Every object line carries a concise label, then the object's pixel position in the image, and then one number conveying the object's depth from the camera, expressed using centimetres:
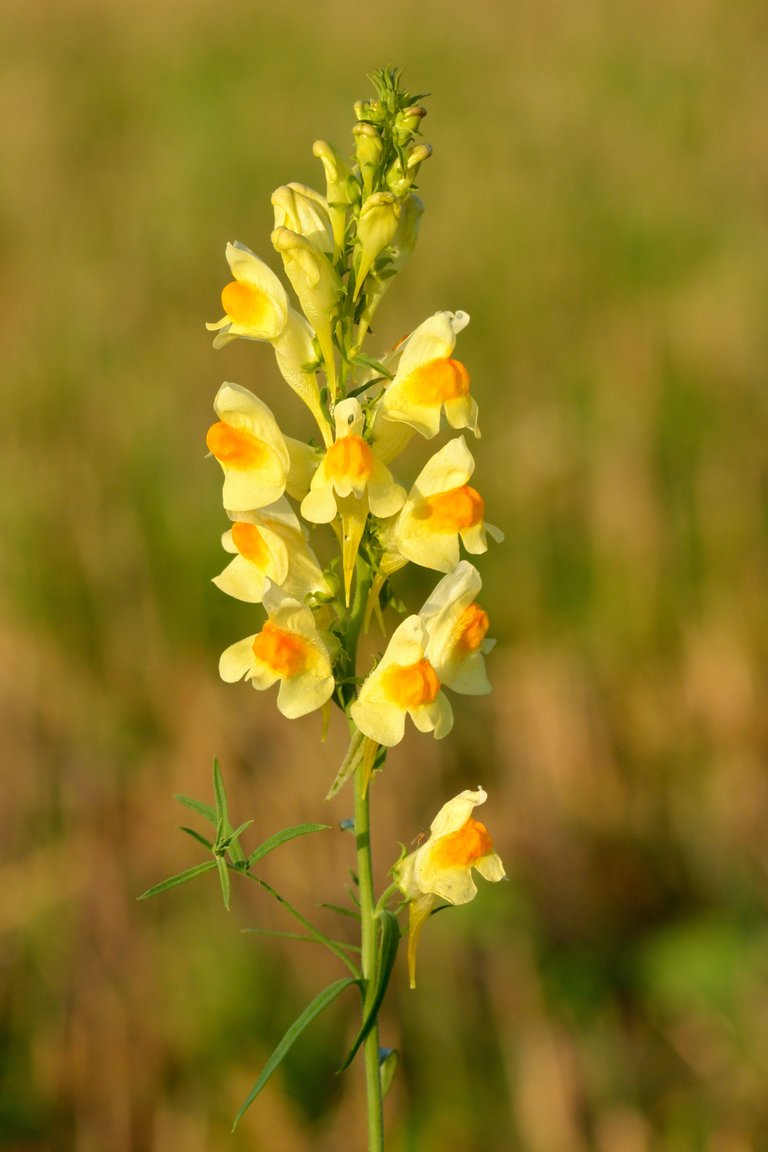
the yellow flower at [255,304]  41
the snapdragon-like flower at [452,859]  40
